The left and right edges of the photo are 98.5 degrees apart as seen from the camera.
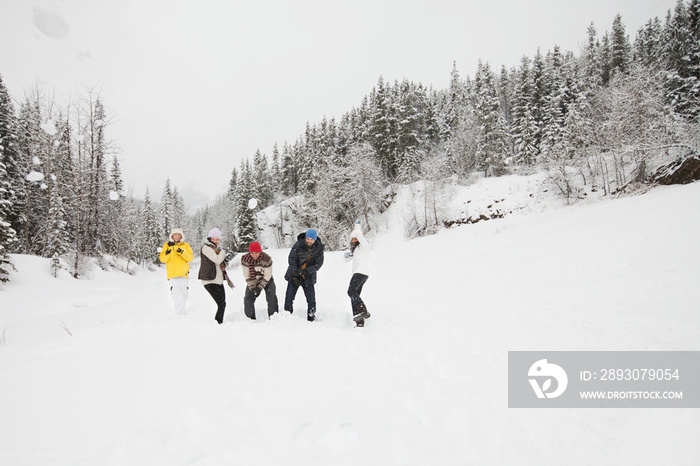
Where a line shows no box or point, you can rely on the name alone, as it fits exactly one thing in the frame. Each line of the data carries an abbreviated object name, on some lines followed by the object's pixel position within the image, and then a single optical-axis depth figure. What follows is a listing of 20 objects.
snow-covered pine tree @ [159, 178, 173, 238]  56.62
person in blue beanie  6.45
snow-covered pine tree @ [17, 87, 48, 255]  23.20
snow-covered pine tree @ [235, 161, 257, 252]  42.81
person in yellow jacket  6.20
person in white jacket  6.27
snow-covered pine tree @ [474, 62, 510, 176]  35.62
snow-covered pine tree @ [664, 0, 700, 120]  22.92
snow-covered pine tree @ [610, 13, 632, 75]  39.50
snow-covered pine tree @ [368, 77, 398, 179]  41.94
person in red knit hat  6.45
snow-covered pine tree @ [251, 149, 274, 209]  65.50
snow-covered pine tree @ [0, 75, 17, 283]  23.01
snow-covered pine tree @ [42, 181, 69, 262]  21.89
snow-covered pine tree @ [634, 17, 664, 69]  27.78
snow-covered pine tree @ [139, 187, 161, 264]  49.12
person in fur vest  6.07
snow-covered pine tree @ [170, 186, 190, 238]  61.31
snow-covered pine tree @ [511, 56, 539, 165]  34.47
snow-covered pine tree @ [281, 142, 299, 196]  60.34
